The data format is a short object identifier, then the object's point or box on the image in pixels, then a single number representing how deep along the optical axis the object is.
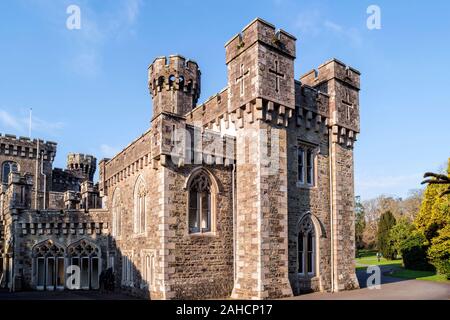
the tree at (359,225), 62.66
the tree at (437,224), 27.00
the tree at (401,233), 38.22
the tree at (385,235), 49.69
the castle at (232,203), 17.78
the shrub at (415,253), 35.44
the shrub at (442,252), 26.78
